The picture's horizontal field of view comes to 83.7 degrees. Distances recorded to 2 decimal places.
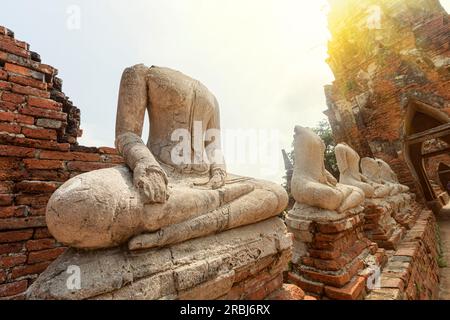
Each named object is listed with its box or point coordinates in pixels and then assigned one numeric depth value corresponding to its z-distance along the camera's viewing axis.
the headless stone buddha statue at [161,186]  1.03
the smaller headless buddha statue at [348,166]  3.88
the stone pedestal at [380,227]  3.10
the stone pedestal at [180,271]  0.95
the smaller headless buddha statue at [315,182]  2.19
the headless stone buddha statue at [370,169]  5.61
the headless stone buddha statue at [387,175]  6.30
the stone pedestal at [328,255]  1.87
